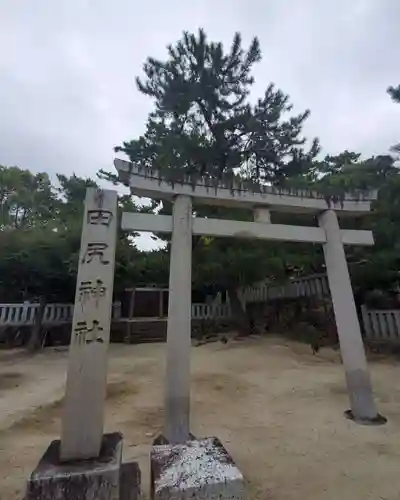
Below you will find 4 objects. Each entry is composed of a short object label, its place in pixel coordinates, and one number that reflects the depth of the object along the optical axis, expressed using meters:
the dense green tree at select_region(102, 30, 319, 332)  10.10
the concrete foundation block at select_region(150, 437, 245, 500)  1.49
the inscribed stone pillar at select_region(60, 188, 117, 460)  2.34
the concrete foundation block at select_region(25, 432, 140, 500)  1.78
